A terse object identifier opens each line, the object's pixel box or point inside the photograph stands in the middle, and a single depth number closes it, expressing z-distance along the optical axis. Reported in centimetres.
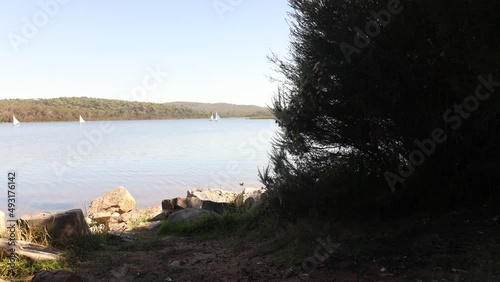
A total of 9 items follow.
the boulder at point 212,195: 1385
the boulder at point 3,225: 742
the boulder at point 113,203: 1533
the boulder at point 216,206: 1138
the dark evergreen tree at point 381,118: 595
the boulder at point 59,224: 740
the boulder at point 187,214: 1028
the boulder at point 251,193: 1311
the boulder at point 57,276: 425
